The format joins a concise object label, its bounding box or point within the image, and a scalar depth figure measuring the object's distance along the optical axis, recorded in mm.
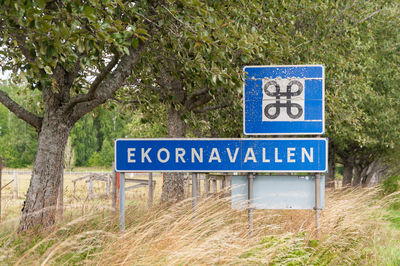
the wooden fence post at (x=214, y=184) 18995
